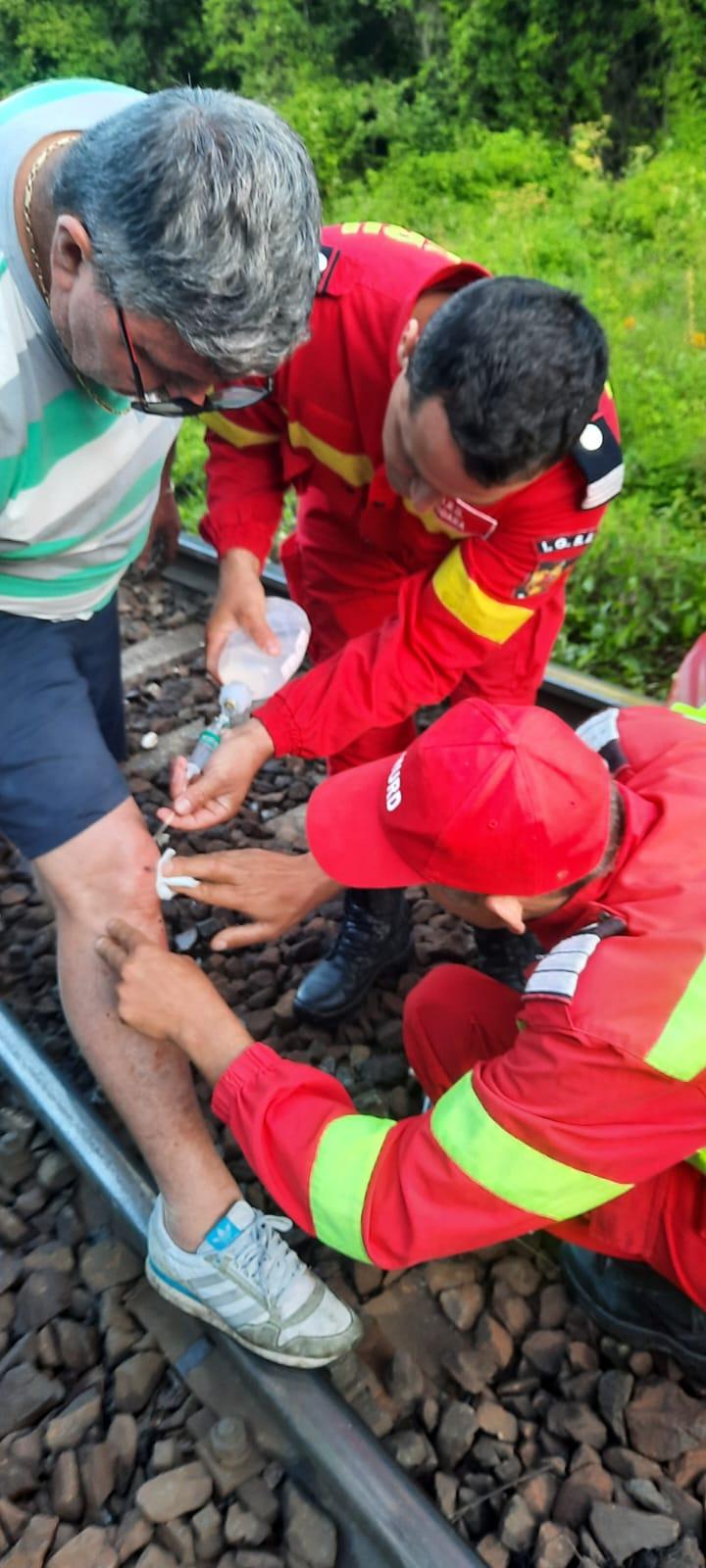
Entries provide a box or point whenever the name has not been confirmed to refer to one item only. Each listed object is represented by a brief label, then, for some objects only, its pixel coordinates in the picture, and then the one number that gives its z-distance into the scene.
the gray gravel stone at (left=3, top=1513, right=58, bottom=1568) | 1.80
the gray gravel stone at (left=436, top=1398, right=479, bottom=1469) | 1.94
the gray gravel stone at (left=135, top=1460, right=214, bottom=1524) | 1.85
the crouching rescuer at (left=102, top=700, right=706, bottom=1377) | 1.57
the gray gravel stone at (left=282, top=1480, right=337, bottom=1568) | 1.79
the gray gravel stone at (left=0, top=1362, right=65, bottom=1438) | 1.98
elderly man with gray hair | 1.47
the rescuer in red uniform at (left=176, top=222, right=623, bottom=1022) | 2.05
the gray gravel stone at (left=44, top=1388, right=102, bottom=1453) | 1.95
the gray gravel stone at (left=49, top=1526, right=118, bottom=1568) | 1.79
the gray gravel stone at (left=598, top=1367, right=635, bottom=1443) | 1.98
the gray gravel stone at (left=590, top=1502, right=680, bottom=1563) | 1.82
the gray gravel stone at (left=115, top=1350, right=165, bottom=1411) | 2.01
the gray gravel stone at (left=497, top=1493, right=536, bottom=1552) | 1.84
